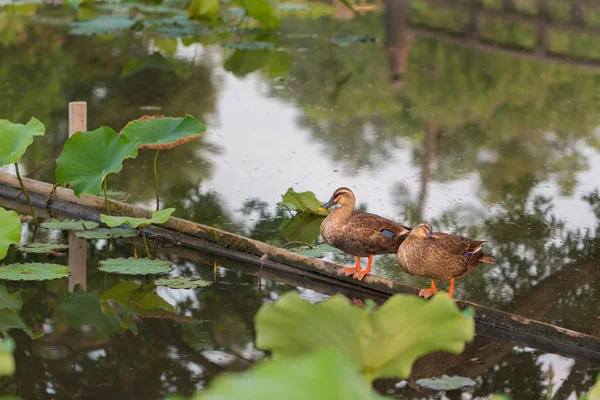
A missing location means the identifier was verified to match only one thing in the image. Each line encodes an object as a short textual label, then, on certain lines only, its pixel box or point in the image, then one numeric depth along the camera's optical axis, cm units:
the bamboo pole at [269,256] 929
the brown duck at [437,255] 959
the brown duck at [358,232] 1038
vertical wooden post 1105
